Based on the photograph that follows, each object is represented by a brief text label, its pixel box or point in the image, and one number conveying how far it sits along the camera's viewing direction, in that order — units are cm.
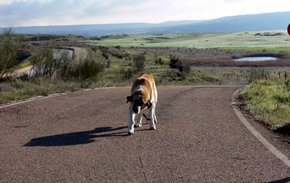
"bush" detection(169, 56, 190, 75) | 5200
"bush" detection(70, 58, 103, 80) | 2380
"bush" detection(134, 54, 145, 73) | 4942
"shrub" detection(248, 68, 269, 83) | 4144
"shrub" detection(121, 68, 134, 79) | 3480
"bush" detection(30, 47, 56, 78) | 2270
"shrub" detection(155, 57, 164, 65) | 6543
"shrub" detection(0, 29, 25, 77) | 1827
